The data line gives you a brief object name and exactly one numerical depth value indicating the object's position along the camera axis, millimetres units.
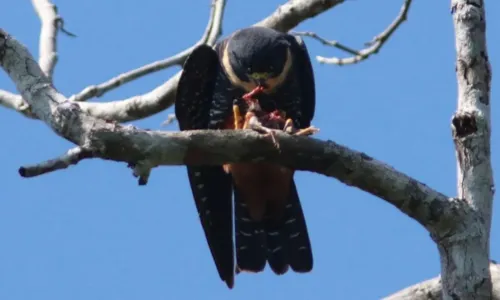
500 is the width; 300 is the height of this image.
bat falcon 11234
